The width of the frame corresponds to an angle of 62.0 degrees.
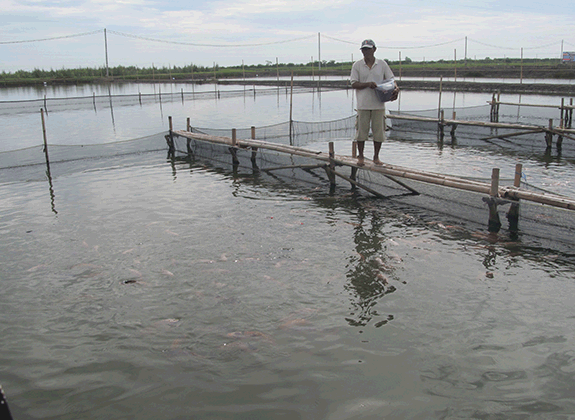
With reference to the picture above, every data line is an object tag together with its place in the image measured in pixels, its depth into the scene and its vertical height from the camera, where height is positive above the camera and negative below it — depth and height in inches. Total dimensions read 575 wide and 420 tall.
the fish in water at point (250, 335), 210.4 -100.2
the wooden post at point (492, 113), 978.1 -29.5
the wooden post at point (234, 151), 597.7 -58.5
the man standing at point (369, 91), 358.0 +7.4
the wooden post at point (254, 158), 576.8 -65.2
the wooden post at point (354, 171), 459.6 -65.7
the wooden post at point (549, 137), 683.4 -55.8
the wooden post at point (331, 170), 469.7 -66.1
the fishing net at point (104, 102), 1325.0 +13.0
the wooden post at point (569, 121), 824.3 -44.1
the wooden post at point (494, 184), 338.6 -60.5
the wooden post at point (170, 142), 686.2 -52.7
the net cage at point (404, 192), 327.9 -80.2
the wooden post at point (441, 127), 800.9 -45.3
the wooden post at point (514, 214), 344.8 -81.8
